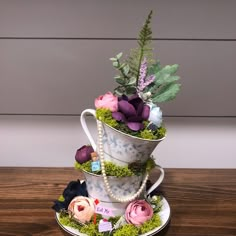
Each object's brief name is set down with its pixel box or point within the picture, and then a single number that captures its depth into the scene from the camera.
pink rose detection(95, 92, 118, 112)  0.72
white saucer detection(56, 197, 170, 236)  0.75
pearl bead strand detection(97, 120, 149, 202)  0.72
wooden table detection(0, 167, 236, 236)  0.79
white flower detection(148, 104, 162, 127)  0.73
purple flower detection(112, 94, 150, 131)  0.71
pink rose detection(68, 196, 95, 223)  0.75
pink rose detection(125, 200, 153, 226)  0.76
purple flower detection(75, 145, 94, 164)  0.77
